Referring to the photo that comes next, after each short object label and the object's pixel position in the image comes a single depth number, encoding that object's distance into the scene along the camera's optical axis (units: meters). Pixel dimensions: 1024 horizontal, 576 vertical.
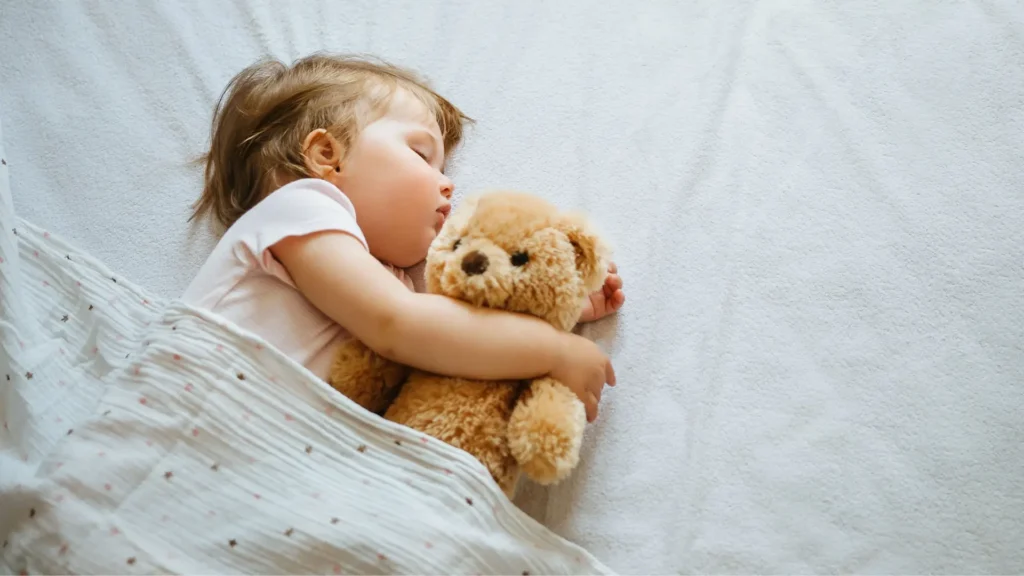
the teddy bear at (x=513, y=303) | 0.80
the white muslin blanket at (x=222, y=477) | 0.74
